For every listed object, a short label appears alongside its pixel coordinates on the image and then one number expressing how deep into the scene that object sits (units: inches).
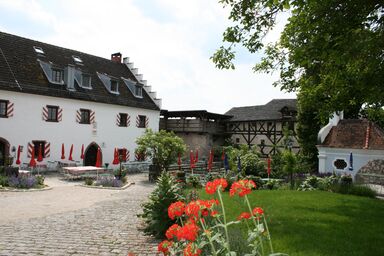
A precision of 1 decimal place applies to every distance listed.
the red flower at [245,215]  150.3
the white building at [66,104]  884.6
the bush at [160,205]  319.1
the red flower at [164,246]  144.1
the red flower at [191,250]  125.0
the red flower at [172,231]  144.2
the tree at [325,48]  317.4
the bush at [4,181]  635.1
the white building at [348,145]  874.8
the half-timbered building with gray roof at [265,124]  1384.1
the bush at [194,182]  699.4
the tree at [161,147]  898.7
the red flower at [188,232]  120.9
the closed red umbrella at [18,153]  774.2
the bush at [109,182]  714.2
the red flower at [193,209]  132.5
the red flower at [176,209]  147.1
